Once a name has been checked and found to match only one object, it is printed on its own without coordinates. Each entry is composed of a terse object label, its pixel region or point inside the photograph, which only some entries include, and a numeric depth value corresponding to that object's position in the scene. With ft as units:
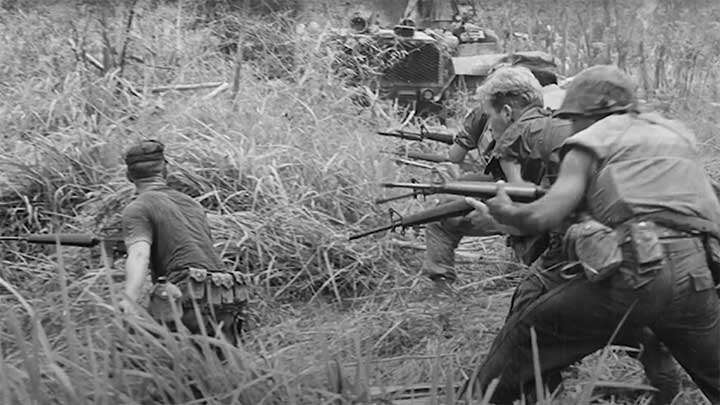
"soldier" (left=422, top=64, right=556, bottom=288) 17.56
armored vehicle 40.22
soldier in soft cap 15.85
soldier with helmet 12.96
